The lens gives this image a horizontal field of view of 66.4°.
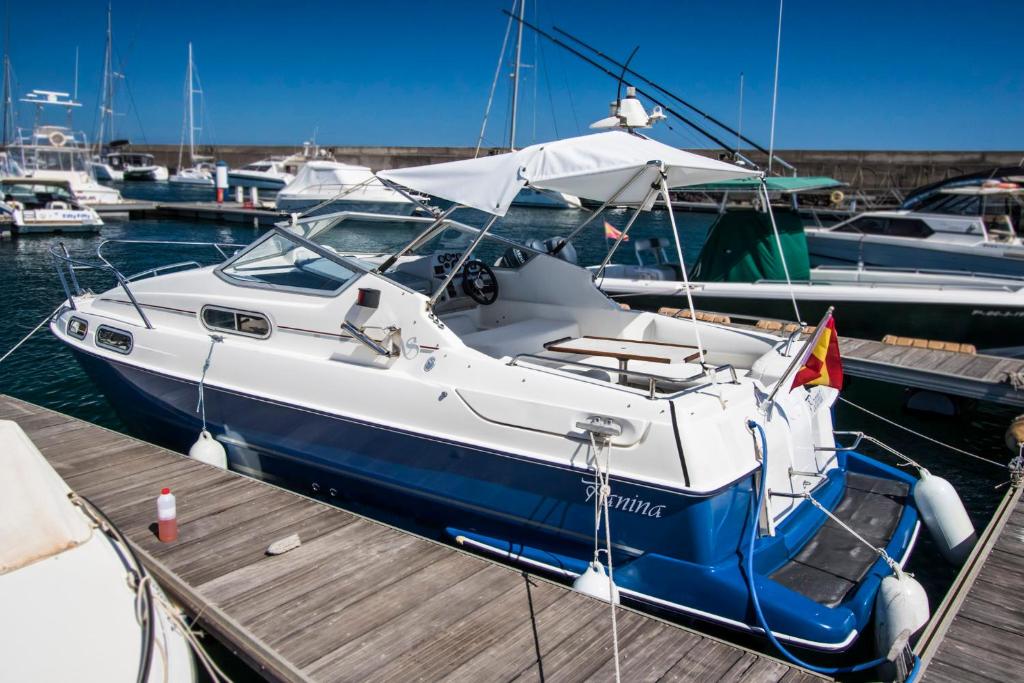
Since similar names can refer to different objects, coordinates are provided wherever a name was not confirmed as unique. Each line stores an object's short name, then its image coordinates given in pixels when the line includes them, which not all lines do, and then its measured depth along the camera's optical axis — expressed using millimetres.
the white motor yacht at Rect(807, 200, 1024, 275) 13859
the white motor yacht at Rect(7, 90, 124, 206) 35672
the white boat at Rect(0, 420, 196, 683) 3340
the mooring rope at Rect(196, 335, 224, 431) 6383
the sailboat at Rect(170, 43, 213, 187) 60381
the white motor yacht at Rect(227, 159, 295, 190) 51469
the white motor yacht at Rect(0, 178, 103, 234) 26312
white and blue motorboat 4652
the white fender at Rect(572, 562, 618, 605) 4586
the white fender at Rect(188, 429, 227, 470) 6531
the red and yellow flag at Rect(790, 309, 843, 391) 5008
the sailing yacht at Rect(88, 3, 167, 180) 56969
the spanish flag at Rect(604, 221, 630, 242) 10680
